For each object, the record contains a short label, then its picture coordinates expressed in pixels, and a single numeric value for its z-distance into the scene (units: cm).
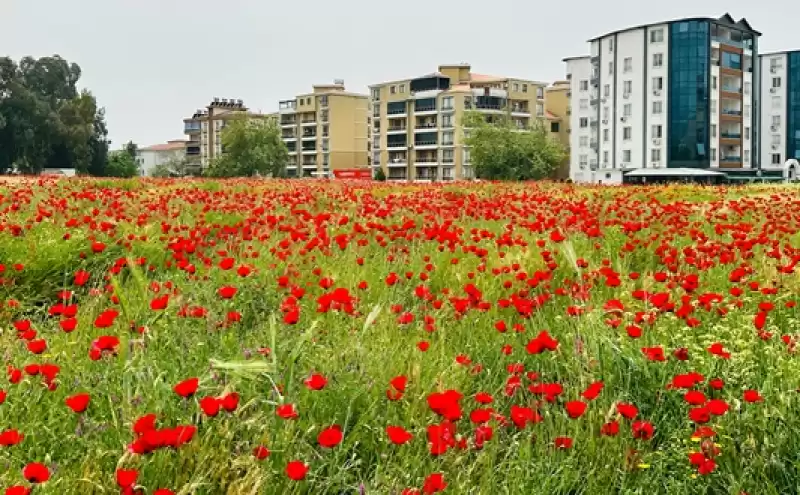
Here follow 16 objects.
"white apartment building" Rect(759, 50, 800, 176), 7762
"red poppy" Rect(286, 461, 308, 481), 208
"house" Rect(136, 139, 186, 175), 16869
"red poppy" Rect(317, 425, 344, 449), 234
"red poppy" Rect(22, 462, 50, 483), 207
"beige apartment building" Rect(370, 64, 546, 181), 9575
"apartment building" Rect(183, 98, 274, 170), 13618
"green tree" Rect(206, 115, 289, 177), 7919
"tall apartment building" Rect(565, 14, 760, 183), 6806
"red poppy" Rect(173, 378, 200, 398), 244
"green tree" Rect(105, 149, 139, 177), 7344
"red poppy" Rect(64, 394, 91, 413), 245
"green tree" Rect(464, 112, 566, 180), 5975
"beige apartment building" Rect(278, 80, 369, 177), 11406
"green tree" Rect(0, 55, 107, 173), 6022
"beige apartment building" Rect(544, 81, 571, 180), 10038
